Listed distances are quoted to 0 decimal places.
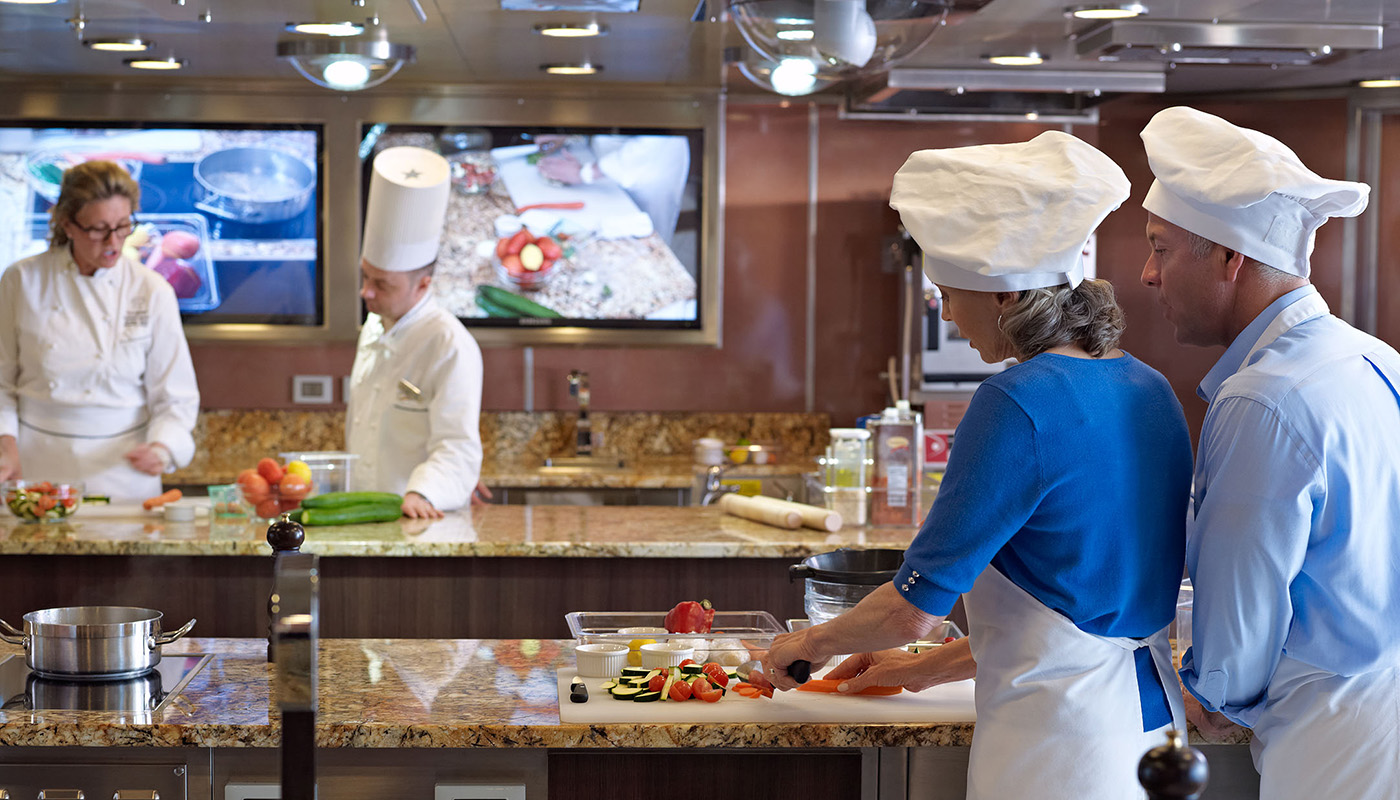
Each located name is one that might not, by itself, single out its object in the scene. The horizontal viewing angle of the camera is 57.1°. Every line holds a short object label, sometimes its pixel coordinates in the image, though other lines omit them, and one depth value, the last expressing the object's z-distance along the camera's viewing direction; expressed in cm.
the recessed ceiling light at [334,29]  373
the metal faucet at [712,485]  433
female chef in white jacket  413
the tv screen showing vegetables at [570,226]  549
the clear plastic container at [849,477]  346
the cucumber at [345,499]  336
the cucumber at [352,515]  334
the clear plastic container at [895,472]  344
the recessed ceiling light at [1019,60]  452
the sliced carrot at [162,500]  356
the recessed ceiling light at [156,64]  498
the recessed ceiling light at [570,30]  424
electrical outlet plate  556
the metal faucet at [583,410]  550
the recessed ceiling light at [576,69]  504
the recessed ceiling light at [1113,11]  374
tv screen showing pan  540
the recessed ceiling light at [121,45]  461
